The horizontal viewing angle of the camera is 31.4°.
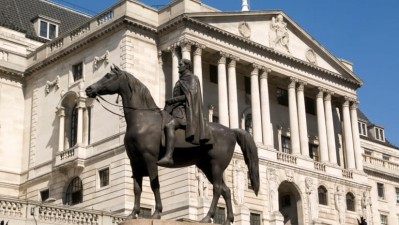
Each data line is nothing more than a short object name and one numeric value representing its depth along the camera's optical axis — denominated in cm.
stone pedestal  1541
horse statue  1658
